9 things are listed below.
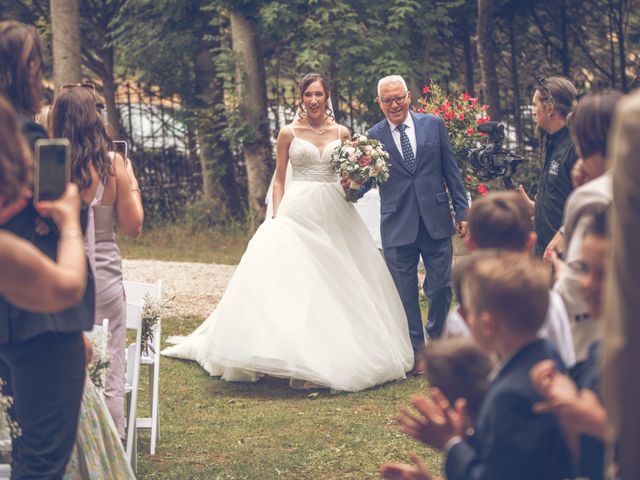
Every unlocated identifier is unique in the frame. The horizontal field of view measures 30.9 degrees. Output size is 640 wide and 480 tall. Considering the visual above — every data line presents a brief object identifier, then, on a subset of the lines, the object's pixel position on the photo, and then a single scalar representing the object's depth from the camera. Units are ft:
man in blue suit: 26.30
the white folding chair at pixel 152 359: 20.77
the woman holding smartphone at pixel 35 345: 11.84
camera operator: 20.39
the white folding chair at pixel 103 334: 15.67
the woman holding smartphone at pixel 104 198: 16.31
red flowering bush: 29.55
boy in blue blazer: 8.91
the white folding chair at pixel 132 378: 18.85
